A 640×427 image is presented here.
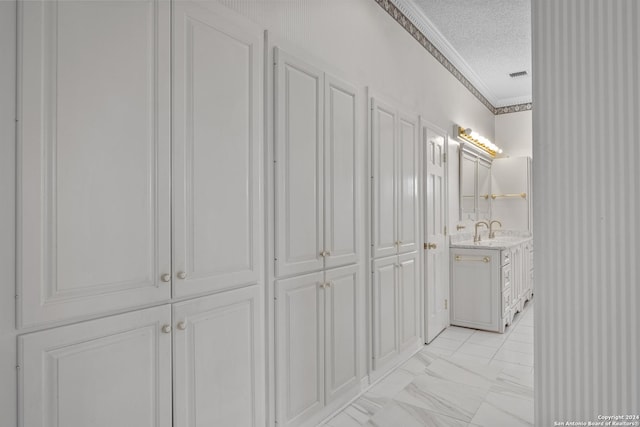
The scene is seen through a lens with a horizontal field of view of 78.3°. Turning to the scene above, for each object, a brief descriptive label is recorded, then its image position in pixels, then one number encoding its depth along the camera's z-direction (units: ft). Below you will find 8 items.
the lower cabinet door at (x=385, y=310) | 9.15
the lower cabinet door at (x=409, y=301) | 10.41
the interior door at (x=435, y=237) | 11.94
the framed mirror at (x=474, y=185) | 15.26
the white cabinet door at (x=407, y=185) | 10.41
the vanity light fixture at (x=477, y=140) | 14.89
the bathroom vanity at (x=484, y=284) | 12.92
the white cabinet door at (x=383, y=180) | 9.16
